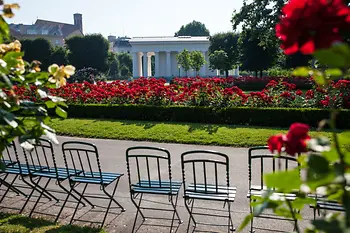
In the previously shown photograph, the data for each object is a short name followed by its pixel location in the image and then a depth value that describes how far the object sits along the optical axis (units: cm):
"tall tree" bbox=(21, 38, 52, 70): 5356
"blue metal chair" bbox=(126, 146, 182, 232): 466
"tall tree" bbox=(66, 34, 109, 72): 5566
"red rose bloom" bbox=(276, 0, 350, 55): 111
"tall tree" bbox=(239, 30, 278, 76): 3931
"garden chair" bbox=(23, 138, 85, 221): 523
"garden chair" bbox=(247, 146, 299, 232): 663
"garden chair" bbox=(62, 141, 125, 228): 491
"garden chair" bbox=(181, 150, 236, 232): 440
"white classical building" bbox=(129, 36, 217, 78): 6656
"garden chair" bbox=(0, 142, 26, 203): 552
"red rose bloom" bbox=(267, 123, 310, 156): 141
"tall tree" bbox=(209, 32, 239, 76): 5611
